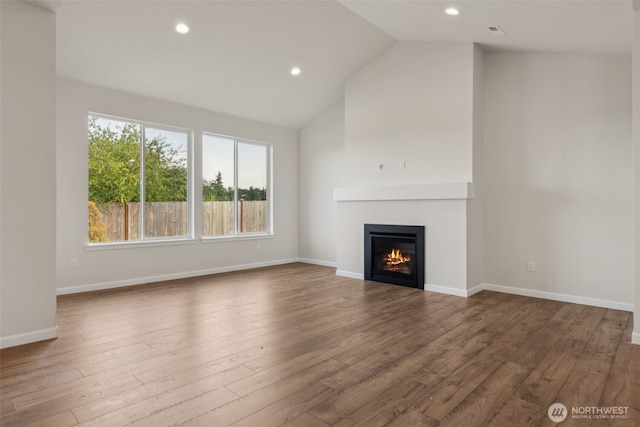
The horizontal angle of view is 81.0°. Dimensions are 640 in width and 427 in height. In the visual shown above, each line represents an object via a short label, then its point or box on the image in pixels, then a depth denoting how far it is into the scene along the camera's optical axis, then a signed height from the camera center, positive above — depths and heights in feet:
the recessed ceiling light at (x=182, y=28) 13.89 +6.91
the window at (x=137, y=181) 16.88 +1.53
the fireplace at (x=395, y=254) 16.79 -2.04
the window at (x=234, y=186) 20.81 +1.52
